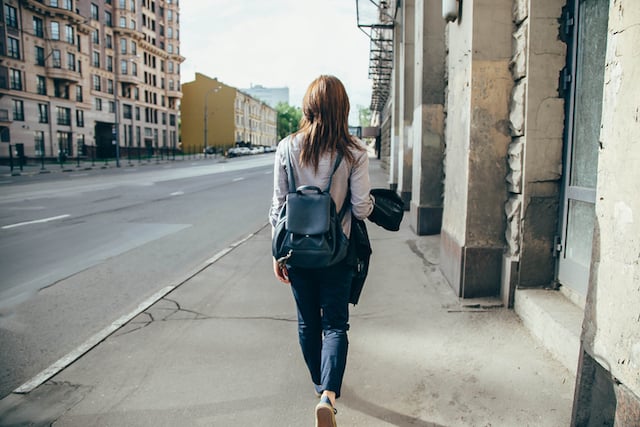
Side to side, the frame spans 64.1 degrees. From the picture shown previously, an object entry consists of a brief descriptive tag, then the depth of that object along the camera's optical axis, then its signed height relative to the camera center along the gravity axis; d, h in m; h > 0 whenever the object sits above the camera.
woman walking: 2.90 -0.17
